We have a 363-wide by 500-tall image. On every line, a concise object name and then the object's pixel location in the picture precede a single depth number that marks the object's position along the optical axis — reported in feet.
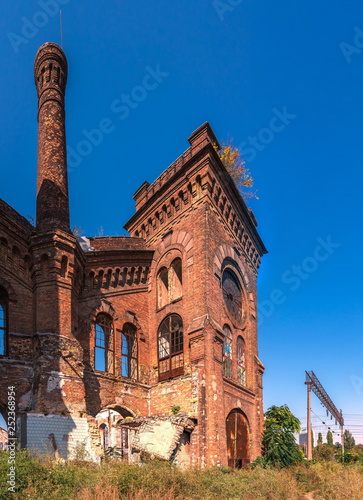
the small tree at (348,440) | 180.83
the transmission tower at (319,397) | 91.90
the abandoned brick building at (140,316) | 47.70
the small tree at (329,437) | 190.51
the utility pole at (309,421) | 87.76
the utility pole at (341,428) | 137.39
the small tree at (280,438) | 64.08
